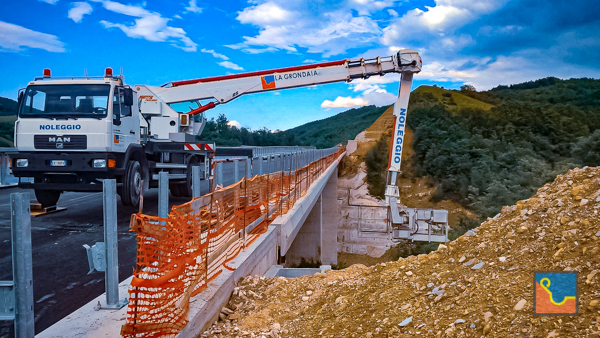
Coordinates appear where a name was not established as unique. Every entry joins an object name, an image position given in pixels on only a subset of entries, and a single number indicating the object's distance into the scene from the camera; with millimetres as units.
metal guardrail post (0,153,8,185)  15883
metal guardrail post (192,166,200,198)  4862
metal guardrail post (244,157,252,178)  8116
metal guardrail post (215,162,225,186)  6930
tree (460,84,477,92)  99875
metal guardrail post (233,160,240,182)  8028
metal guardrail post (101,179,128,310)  3715
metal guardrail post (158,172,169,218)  4230
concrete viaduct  3596
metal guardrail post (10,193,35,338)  2676
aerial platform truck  9773
